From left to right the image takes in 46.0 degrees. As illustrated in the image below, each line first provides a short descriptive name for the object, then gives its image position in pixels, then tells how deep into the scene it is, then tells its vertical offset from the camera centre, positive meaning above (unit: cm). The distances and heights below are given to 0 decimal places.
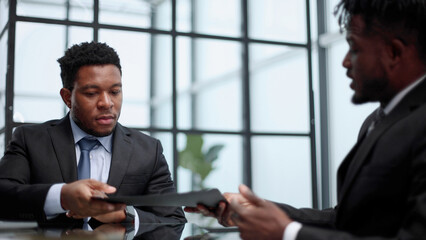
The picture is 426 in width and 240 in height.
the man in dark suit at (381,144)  101 +2
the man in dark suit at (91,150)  208 +2
